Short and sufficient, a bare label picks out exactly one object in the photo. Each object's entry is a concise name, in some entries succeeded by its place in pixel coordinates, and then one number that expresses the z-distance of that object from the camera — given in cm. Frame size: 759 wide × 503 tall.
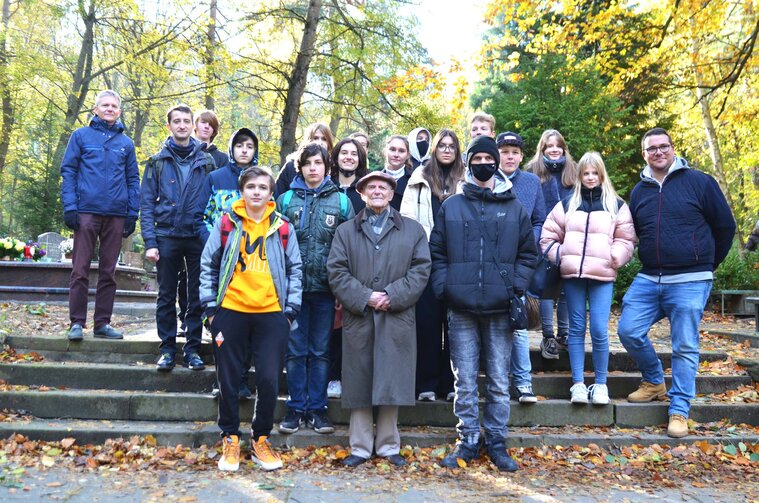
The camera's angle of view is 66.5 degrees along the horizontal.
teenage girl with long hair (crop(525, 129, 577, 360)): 579
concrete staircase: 473
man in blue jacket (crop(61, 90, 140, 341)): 564
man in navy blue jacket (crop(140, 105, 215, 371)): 525
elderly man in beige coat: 435
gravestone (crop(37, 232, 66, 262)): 1430
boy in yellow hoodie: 426
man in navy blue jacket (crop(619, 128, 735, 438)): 488
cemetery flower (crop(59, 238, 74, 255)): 1281
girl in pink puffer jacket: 502
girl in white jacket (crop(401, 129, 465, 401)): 496
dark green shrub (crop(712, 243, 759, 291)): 1166
